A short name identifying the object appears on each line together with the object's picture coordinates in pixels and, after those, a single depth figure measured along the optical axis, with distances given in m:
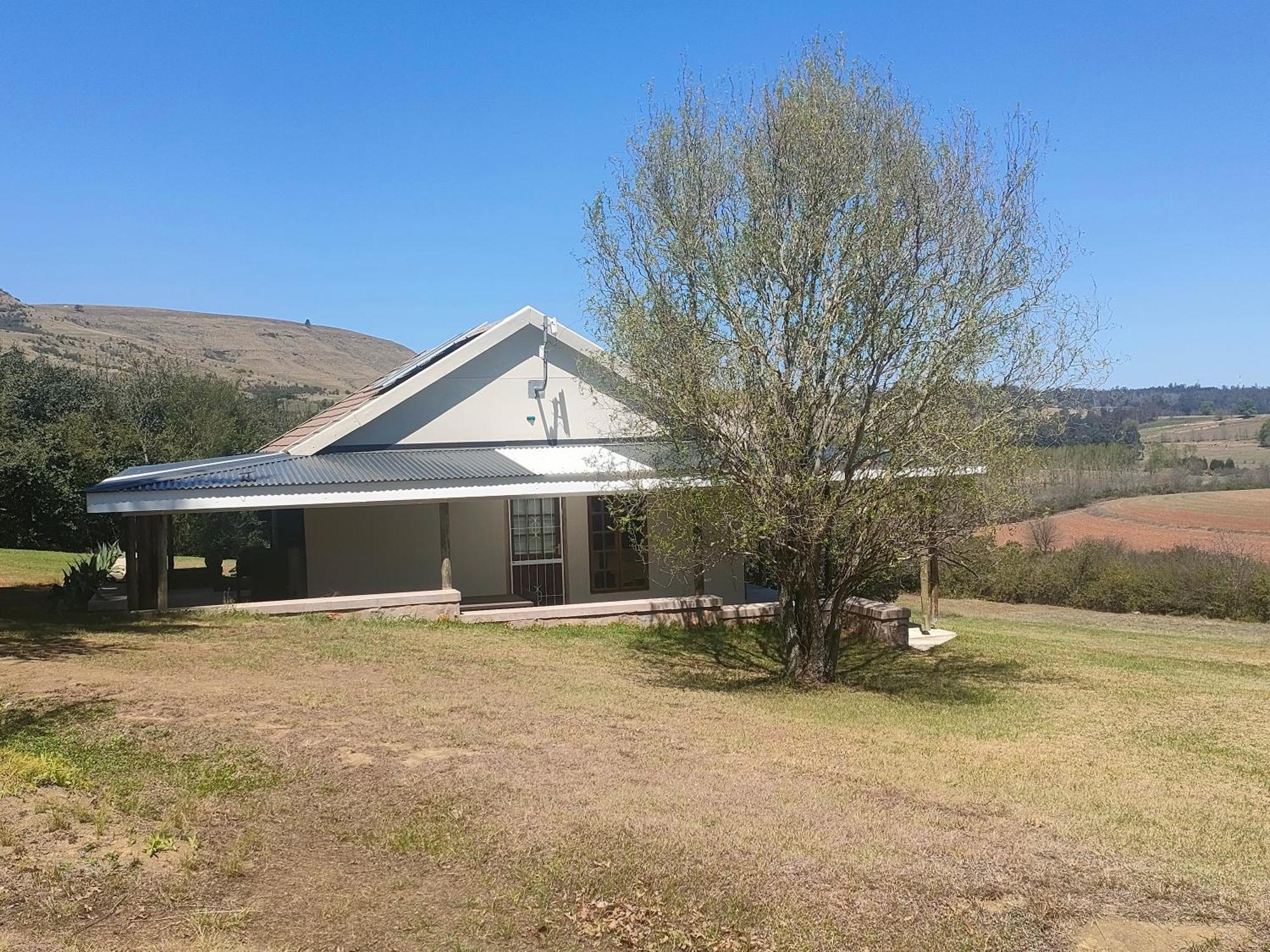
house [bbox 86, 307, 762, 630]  15.48
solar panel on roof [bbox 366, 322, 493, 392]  18.56
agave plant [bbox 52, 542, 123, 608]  15.19
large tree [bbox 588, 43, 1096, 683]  11.31
